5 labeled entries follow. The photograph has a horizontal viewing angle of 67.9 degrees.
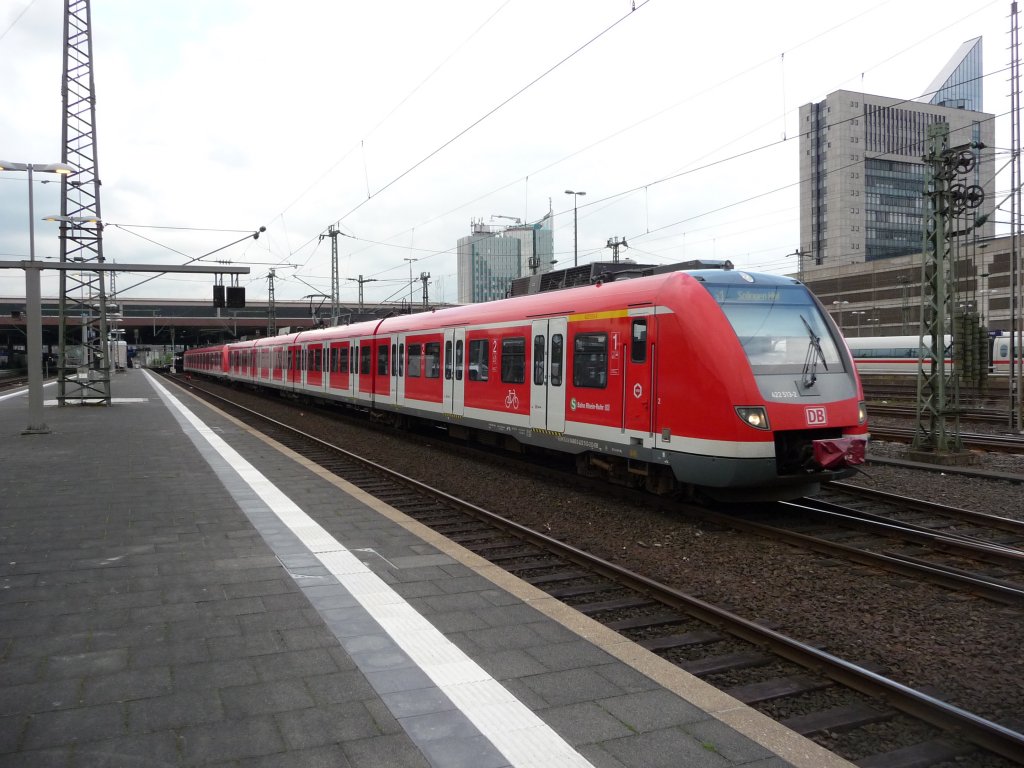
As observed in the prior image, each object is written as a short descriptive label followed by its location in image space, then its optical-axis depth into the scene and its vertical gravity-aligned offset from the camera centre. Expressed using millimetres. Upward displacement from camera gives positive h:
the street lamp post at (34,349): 15828 +384
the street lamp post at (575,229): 31941 +5929
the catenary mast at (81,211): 22219 +4698
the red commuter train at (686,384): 7789 -212
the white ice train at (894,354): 37688 +603
